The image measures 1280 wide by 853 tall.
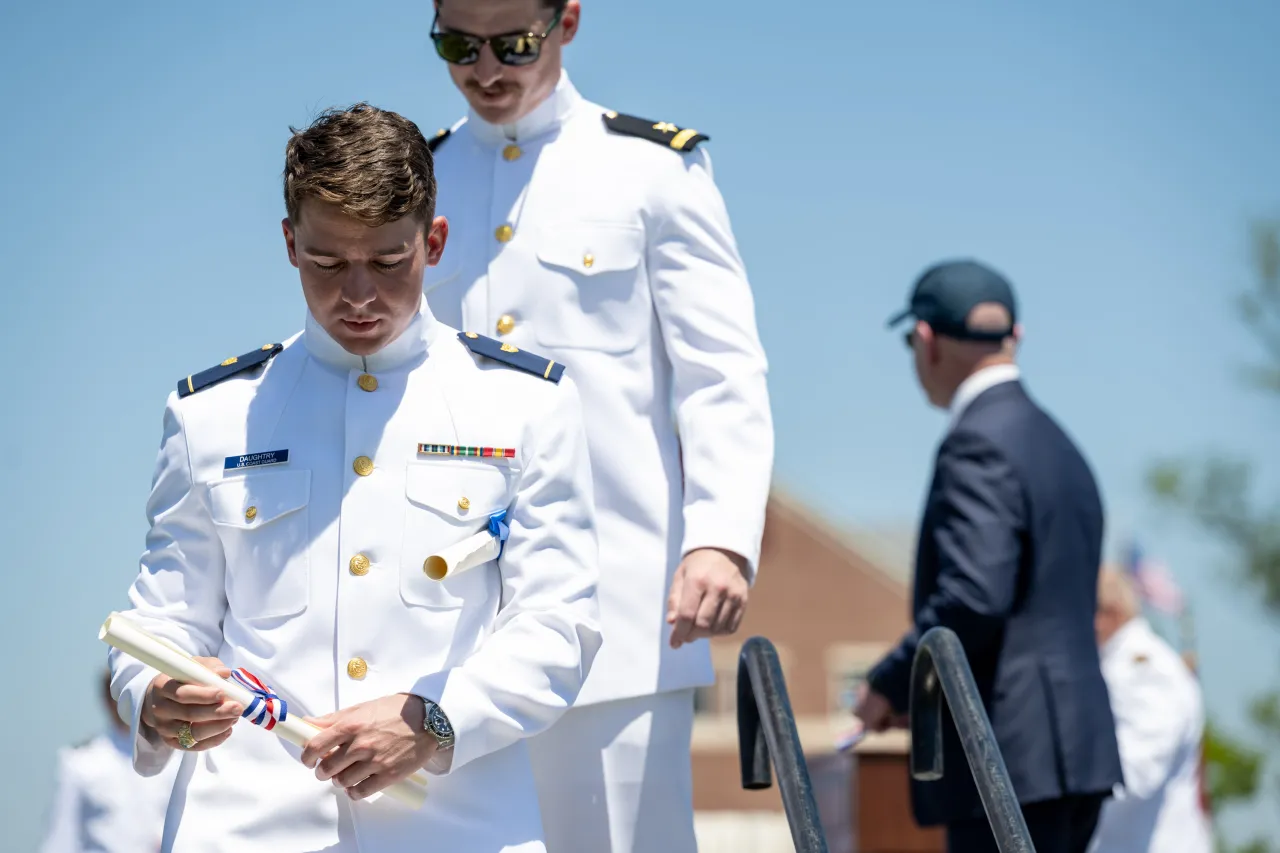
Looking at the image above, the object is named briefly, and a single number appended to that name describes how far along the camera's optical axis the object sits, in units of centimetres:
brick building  4678
